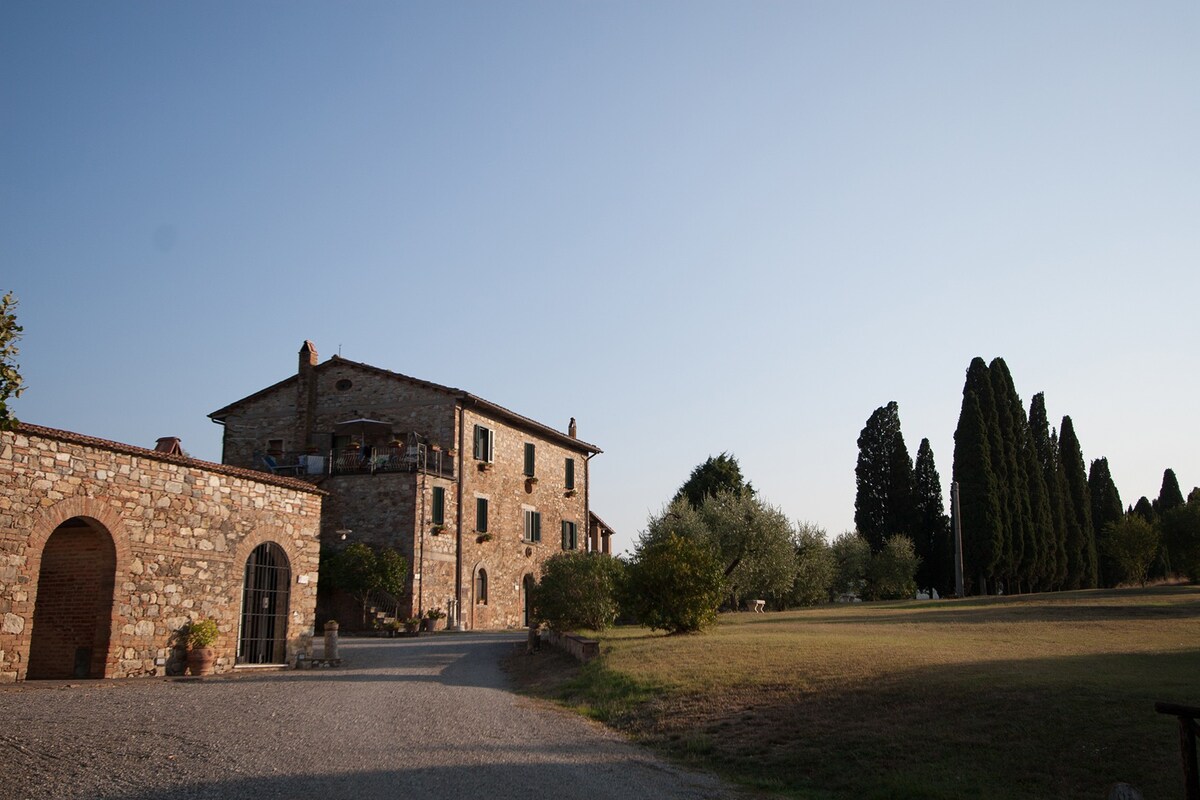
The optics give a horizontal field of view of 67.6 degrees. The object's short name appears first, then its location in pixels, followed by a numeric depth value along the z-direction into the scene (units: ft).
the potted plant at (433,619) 99.96
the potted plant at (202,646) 49.14
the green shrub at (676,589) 62.44
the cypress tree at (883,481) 156.46
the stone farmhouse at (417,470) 102.94
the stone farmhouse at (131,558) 42.55
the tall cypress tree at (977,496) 136.87
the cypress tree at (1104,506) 170.71
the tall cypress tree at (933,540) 152.35
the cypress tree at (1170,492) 202.08
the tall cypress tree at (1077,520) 155.63
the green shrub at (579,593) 73.05
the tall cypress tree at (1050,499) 147.84
